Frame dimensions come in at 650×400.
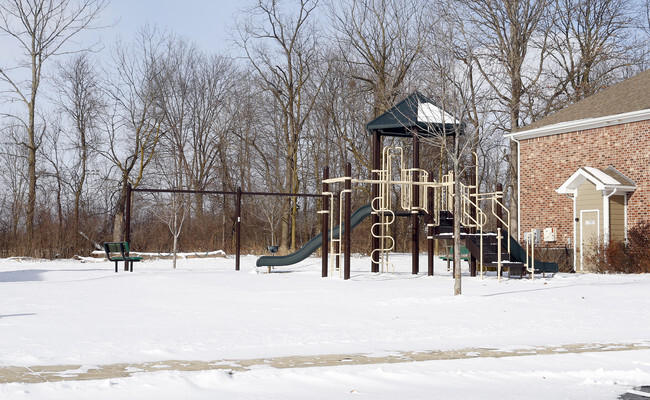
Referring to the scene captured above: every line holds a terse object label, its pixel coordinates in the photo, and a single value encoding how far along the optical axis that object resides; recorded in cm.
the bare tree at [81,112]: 3853
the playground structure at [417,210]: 1794
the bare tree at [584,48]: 3297
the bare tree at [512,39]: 3080
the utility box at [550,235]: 2550
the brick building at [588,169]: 2295
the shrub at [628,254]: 2119
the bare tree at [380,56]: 3532
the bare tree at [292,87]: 3838
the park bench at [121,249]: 1939
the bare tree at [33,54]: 3259
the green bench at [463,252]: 2147
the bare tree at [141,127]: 3828
